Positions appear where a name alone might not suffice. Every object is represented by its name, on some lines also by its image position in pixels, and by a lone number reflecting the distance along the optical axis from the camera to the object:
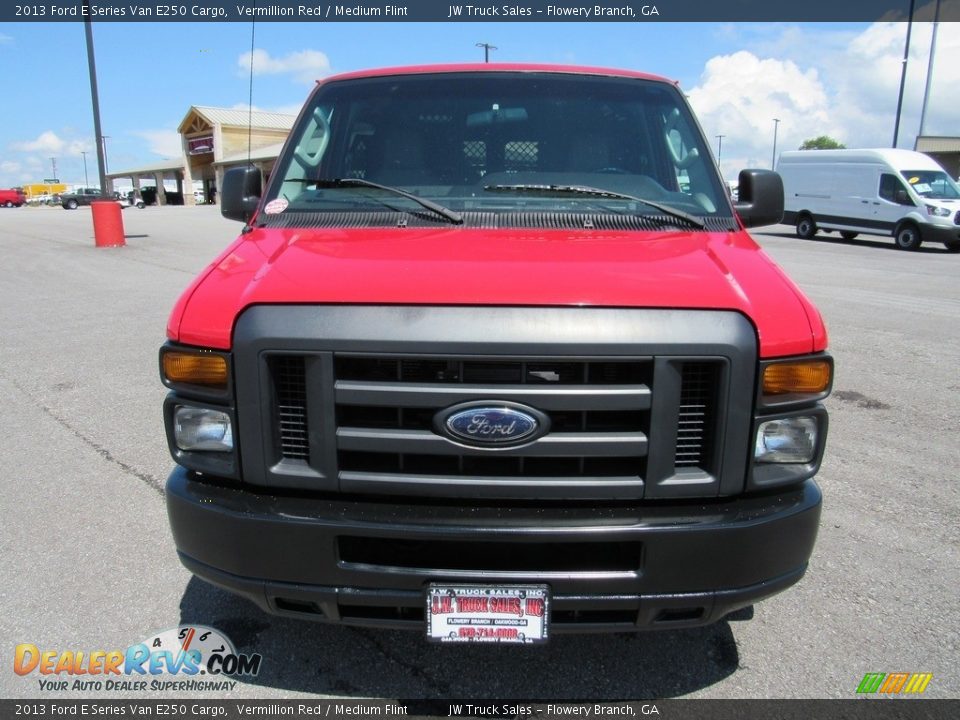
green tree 93.42
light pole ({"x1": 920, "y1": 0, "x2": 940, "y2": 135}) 29.40
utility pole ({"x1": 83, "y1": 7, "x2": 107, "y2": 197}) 16.64
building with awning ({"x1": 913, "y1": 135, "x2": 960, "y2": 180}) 44.62
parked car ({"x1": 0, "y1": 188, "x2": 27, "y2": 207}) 70.62
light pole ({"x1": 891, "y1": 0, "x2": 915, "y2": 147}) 29.70
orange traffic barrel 17.95
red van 2.12
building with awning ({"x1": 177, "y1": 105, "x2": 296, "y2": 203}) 50.98
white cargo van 18.95
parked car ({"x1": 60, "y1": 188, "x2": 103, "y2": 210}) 58.22
